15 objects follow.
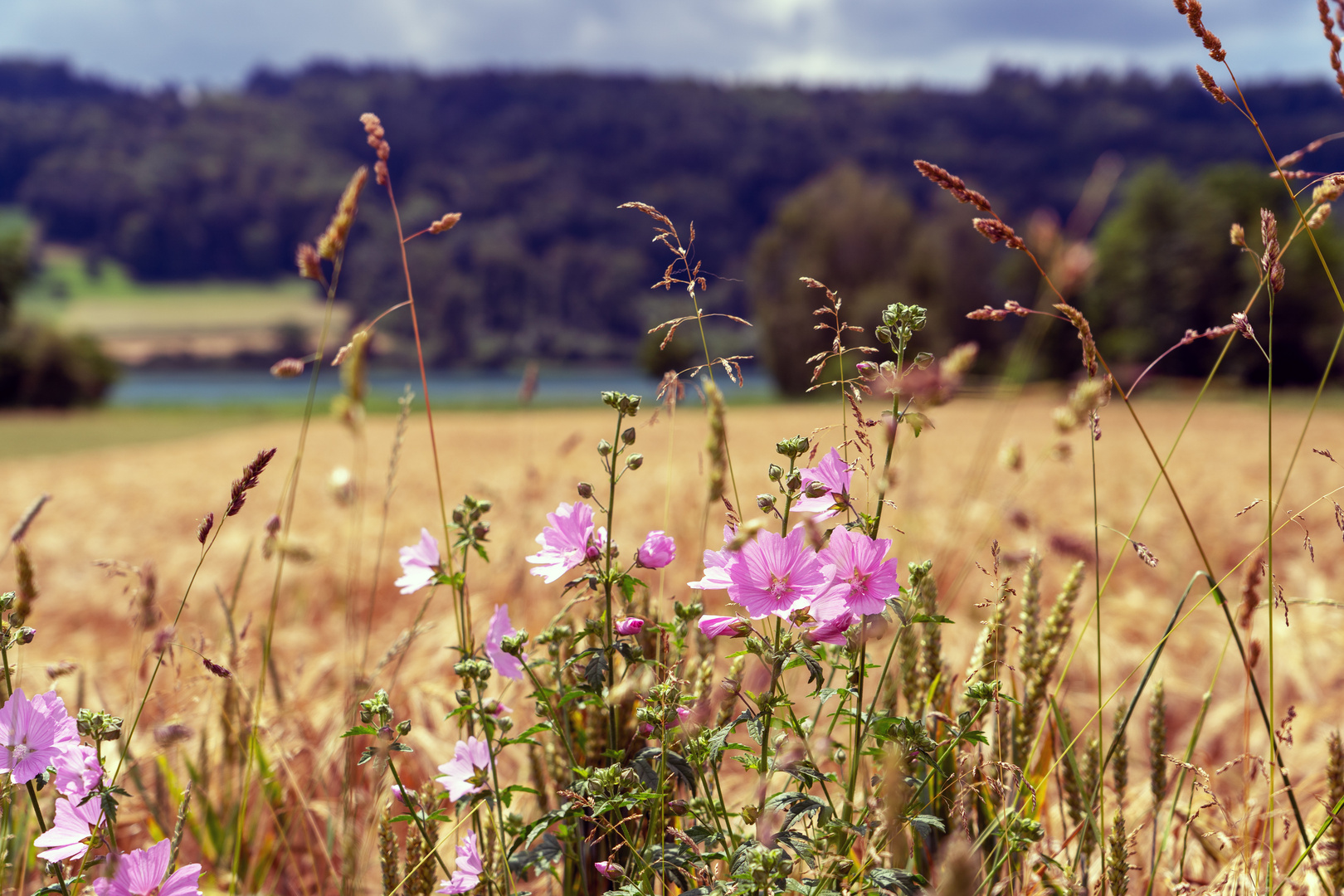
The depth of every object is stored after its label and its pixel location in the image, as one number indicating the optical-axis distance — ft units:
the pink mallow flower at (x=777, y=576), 5.54
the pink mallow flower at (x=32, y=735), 5.58
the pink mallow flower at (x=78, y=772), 5.65
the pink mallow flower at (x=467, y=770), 5.86
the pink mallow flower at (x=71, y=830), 5.59
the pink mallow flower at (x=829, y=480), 5.68
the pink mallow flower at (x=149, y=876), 5.59
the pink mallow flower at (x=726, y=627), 5.55
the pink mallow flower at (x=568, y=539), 5.77
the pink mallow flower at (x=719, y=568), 5.56
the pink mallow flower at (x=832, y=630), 5.61
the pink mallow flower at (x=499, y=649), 5.83
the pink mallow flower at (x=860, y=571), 5.56
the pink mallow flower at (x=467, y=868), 5.88
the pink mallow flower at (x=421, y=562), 5.83
